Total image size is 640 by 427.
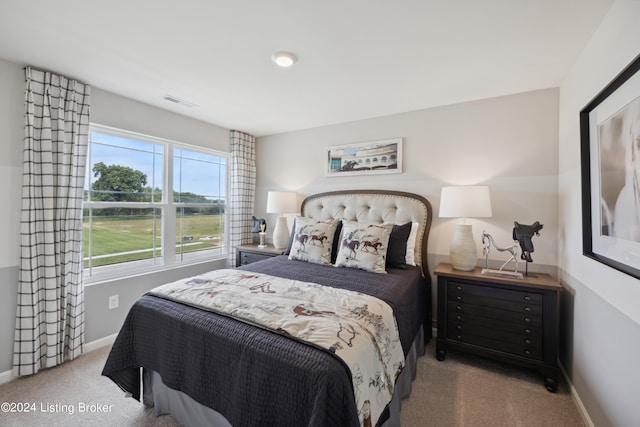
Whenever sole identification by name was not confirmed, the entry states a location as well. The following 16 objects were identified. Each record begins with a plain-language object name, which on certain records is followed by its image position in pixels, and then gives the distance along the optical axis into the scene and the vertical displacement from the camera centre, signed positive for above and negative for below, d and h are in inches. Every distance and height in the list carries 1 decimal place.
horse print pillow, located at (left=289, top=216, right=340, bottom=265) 100.4 -10.1
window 100.6 +4.7
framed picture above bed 117.5 +26.4
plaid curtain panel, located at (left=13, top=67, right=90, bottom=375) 79.3 -3.4
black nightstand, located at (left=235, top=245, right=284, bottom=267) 126.6 -18.4
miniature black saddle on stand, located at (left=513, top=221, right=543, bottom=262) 82.0 -5.9
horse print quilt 45.5 -20.1
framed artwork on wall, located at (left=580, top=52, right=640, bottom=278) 46.1 +8.7
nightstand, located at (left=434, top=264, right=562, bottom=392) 76.0 -31.0
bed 41.2 -24.3
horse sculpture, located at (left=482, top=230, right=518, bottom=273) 86.9 -10.6
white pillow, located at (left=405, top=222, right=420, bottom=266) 101.4 -11.2
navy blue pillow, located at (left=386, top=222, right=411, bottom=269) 95.7 -11.6
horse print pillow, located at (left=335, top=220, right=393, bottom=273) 89.4 -10.9
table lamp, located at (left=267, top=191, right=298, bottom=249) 133.6 +2.9
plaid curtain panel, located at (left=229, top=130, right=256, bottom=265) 146.2 +13.9
